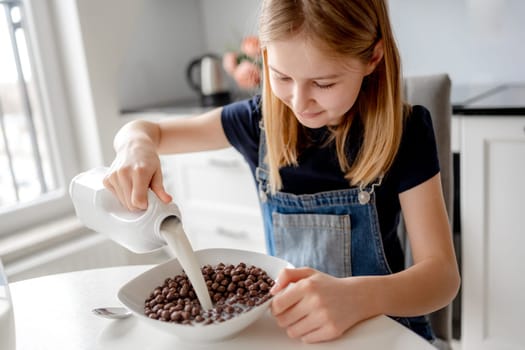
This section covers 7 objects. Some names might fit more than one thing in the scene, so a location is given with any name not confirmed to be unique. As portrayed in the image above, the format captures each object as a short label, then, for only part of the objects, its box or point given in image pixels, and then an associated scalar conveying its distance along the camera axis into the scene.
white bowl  0.62
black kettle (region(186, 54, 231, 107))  2.23
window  1.96
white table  0.65
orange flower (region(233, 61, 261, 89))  2.00
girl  0.71
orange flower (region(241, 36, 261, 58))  1.98
